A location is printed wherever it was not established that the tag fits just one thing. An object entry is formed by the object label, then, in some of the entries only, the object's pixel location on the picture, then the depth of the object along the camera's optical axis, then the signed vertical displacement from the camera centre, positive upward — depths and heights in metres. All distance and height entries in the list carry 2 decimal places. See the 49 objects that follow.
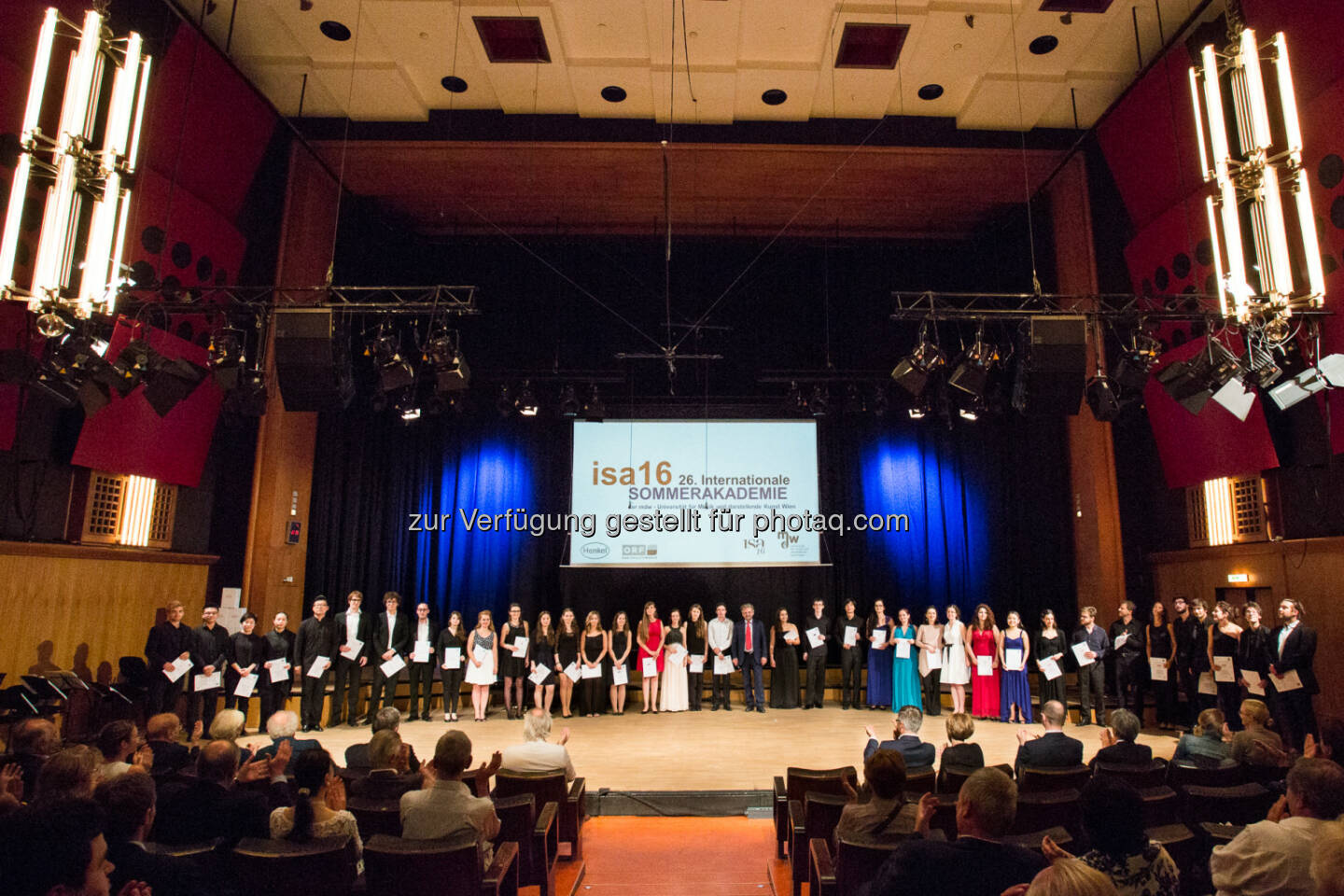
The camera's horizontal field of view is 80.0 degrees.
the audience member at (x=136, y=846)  2.19 -0.73
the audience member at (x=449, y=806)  2.92 -0.81
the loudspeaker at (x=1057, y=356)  7.13 +2.07
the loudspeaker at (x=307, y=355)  6.98 +1.99
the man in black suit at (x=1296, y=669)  6.38 -0.61
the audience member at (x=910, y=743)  4.07 -0.78
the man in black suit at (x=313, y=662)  8.23 -0.78
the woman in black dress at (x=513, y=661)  9.20 -0.85
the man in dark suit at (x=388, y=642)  8.66 -0.62
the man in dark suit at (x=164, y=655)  7.17 -0.64
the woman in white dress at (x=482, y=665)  8.82 -0.86
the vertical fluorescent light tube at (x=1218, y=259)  5.79 +2.47
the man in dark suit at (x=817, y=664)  9.90 -0.92
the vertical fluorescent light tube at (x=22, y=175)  4.88 +2.48
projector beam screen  10.96 +1.32
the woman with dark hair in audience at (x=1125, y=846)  2.11 -0.67
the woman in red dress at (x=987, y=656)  9.08 -0.78
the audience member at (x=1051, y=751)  4.07 -0.81
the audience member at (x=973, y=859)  2.05 -0.69
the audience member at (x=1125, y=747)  4.11 -0.79
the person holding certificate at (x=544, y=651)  9.09 -0.73
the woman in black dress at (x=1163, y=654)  8.08 -0.62
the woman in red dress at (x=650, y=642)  9.60 -0.64
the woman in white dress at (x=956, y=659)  9.12 -0.78
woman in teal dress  9.53 -0.96
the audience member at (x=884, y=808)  2.83 -0.77
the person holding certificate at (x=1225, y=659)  7.08 -0.58
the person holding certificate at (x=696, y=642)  9.88 -0.66
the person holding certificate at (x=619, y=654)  9.44 -0.78
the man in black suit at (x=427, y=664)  8.97 -0.86
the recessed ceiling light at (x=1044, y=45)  8.32 +5.65
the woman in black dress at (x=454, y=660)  9.03 -0.82
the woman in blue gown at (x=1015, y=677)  8.90 -0.94
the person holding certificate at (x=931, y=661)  9.33 -0.81
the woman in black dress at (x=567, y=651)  9.21 -0.72
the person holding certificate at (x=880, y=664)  9.73 -0.90
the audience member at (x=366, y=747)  4.13 -0.87
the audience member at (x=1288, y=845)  2.31 -0.73
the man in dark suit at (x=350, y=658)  8.46 -0.77
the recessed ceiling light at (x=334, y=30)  8.17 +5.61
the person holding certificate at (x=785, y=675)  10.05 -1.07
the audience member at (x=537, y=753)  4.17 -0.86
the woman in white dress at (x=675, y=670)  9.64 -0.98
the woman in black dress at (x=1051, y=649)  8.66 -0.61
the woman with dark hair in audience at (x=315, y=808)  2.72 -0.76
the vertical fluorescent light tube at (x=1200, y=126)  5.87 +3.43
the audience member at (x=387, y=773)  3.47 -0.82
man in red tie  9.80 -0.78
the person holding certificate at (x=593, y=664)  9.29 -0.87
